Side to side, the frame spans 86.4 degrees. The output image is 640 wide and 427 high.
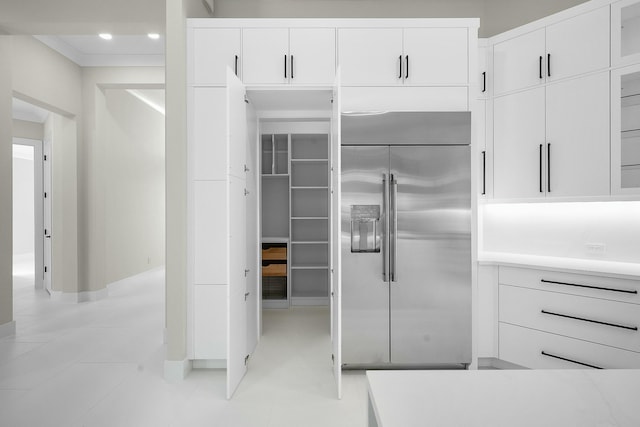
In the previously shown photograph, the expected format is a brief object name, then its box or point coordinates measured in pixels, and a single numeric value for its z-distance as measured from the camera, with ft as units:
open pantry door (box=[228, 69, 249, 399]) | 7.97
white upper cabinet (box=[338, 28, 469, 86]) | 9.52
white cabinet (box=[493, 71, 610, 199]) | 8.62
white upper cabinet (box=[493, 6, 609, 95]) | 8.55
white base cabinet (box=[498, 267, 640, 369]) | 7.54
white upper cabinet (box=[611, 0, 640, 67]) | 8.21
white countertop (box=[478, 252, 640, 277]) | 7.86
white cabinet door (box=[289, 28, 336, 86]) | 9.56
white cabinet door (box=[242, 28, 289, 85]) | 9.55
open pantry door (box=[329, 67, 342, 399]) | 7.79
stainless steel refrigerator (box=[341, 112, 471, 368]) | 9.07
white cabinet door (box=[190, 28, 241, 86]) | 9.49
